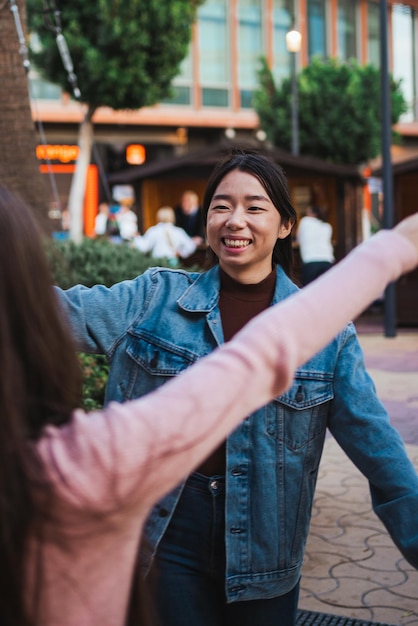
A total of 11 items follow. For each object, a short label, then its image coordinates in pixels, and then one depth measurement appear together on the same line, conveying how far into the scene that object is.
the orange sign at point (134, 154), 30.91
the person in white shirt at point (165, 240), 13.52
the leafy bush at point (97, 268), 5.23
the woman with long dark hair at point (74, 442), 1.22
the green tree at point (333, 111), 27.84
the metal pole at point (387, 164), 13.48
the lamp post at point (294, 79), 23.03
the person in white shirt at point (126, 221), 17.12
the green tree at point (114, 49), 17.34
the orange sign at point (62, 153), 30.05
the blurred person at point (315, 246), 13.09
